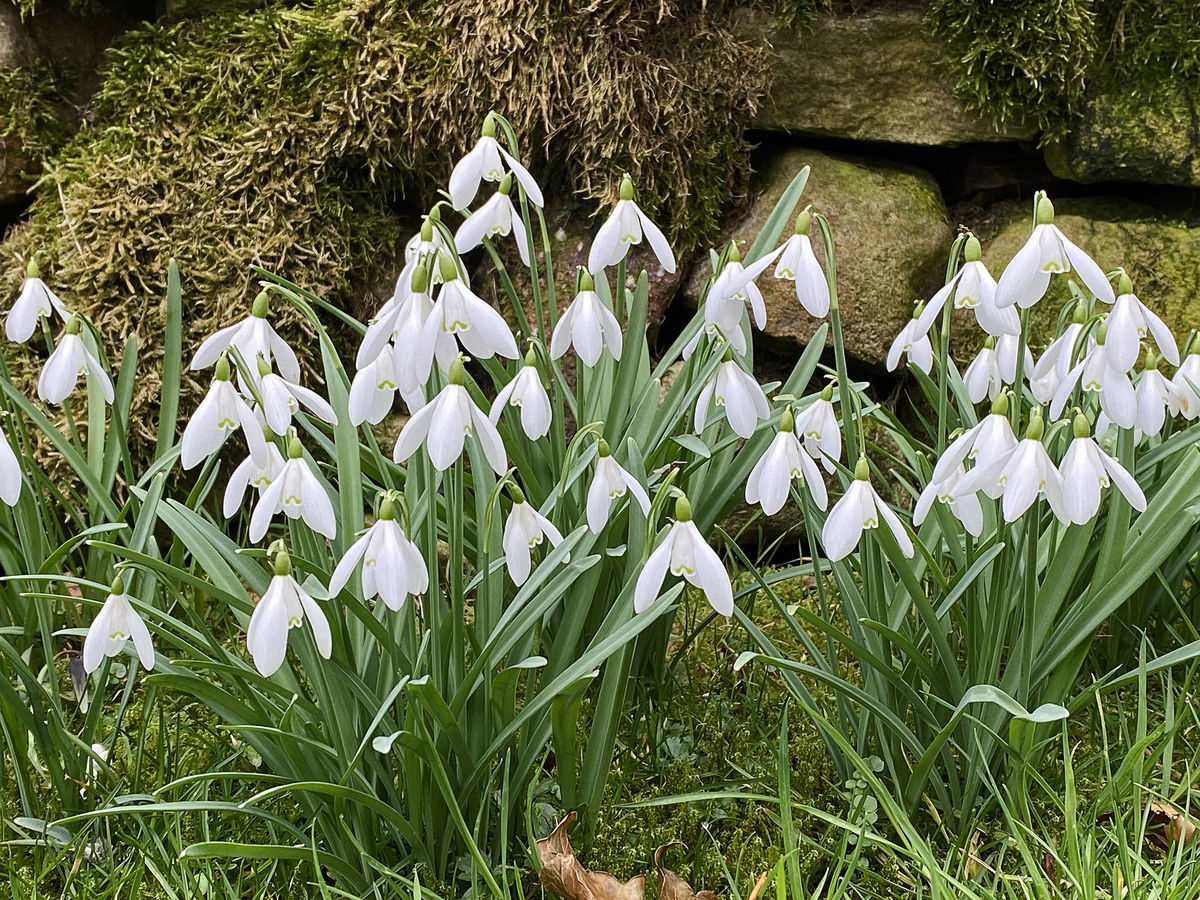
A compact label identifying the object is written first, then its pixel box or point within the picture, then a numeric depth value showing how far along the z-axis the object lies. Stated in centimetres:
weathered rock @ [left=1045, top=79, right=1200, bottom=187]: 121
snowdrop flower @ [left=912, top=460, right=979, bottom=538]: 83
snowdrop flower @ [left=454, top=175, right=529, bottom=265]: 88
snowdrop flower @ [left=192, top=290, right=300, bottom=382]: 83
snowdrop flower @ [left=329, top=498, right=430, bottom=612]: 78
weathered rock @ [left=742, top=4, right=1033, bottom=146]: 123
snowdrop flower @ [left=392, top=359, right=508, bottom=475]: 79
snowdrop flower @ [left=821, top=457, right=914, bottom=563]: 82
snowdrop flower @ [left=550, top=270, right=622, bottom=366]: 85
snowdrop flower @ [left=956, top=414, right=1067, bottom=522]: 79
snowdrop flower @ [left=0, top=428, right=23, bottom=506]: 84
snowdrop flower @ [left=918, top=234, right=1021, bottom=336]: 84
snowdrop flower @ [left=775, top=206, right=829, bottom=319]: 85
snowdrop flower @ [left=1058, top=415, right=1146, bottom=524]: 80
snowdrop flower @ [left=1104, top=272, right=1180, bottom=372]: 82
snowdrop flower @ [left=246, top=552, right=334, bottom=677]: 78
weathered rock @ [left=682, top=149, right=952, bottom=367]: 121
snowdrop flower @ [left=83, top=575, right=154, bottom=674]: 81
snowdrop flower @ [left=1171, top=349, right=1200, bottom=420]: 90
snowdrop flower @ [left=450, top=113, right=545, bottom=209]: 87
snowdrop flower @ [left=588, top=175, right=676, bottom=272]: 87
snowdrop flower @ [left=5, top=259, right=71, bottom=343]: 90
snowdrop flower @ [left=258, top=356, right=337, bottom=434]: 81
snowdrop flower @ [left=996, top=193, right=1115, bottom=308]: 81
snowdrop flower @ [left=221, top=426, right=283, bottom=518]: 82
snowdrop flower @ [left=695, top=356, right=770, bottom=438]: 87
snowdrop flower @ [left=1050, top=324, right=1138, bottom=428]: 83
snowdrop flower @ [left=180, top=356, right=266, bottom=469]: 80
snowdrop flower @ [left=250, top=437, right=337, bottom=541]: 80
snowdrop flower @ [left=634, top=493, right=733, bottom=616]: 79
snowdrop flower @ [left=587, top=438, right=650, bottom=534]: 83
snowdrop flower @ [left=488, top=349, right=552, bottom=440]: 82
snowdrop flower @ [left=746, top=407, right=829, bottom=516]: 83
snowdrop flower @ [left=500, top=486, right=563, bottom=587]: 82
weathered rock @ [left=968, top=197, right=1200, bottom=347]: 122
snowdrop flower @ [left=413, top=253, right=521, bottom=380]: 78
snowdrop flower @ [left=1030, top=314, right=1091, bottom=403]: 85
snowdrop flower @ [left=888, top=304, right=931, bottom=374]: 89
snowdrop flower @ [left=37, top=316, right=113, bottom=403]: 87
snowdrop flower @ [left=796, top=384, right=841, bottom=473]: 88
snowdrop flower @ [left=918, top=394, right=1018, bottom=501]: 81
